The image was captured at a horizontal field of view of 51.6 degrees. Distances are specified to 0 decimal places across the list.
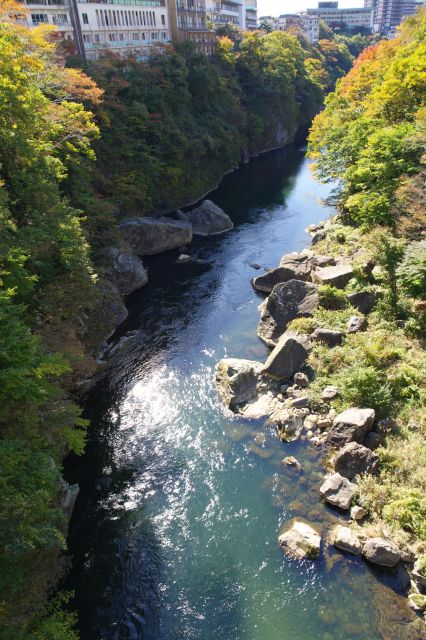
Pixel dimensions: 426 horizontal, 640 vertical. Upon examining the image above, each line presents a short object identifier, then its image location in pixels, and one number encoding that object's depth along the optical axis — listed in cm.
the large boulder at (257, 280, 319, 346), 2248
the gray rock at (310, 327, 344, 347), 1997
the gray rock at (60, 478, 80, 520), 1415
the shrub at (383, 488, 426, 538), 1244
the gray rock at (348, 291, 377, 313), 2142
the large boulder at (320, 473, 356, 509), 1378
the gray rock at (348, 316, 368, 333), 2012
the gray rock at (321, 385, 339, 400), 1752
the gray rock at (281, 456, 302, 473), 1546
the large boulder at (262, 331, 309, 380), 1927
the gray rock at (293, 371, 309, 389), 1880
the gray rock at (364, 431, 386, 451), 1526
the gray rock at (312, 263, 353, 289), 2302
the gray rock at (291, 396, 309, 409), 1783
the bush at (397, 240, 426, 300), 1808
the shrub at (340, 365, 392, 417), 1608
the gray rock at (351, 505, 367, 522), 1338
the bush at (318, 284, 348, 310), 2209
